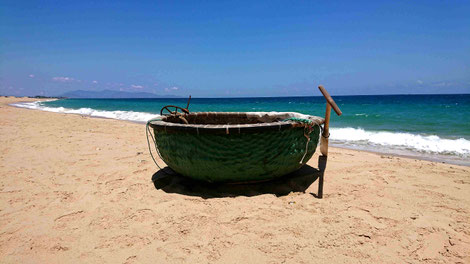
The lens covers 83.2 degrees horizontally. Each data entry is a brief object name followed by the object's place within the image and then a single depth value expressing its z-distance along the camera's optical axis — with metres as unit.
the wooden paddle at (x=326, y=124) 3.07
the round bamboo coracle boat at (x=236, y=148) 2.33
